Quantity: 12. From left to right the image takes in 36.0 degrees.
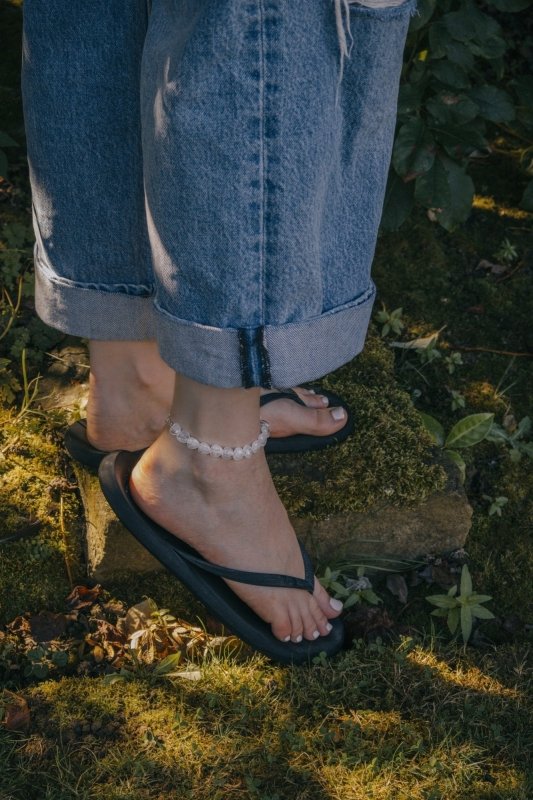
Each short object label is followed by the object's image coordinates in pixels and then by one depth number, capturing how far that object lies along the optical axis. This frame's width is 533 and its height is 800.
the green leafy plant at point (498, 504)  2.06
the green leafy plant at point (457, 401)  2.27
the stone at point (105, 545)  1.81
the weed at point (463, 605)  1.80
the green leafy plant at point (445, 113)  2.11
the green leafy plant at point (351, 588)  1.83
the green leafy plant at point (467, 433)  2.05
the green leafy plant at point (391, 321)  2.43
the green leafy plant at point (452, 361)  2.39
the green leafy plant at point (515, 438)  2.19
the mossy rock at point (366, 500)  1.88
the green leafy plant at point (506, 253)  2.75
